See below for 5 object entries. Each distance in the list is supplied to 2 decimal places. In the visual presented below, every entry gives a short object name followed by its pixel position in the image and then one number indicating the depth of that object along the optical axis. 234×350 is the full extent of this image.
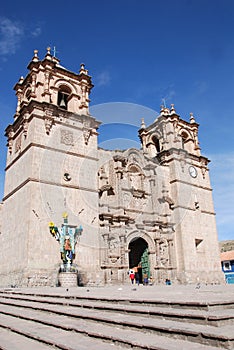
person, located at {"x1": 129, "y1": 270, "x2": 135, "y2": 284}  18.42
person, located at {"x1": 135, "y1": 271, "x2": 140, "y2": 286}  21.34
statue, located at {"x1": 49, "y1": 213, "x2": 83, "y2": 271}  15.78
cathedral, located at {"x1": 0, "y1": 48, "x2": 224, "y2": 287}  16.20
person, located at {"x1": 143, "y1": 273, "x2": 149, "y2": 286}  19.73
